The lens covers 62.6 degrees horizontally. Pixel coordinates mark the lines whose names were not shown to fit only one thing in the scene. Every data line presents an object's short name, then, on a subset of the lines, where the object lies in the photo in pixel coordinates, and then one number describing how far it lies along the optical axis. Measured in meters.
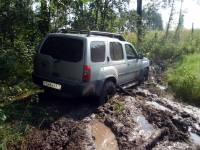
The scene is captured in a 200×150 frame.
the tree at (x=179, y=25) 13.21
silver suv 3.84
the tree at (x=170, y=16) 11.90
